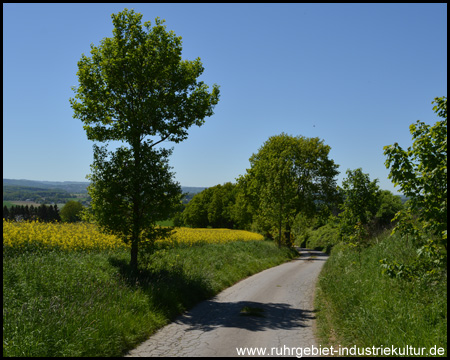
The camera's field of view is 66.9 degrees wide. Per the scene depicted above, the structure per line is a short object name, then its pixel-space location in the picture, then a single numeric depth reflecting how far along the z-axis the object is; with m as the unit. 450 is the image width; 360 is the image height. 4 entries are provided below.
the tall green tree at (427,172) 5.84
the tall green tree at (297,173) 35.69
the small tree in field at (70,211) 65.75
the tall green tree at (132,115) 12.94
